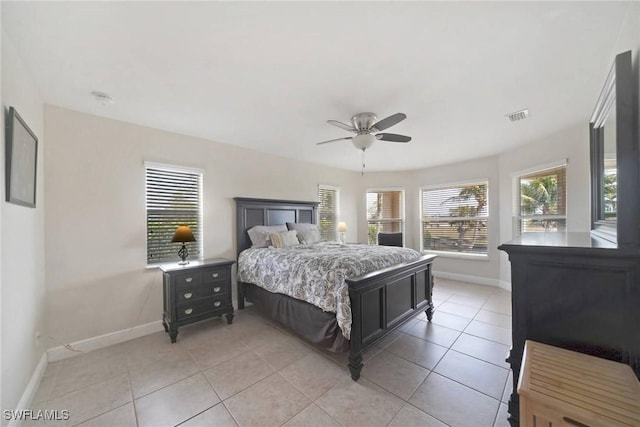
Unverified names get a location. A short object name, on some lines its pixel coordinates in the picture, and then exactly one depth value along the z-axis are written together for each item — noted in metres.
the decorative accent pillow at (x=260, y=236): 3.73
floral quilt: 2.21
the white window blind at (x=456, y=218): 4.95
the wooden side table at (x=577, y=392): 0.89
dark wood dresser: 1.13
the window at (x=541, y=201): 3.58
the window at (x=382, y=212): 6.00
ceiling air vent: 2.70
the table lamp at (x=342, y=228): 5.23
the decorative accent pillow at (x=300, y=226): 4.18
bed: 2.13
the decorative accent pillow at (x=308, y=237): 4.03
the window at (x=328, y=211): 5.27
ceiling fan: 2.59
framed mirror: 1.22
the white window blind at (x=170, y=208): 3.07
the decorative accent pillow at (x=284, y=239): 3.58
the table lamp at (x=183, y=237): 2.90
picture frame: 1.55
